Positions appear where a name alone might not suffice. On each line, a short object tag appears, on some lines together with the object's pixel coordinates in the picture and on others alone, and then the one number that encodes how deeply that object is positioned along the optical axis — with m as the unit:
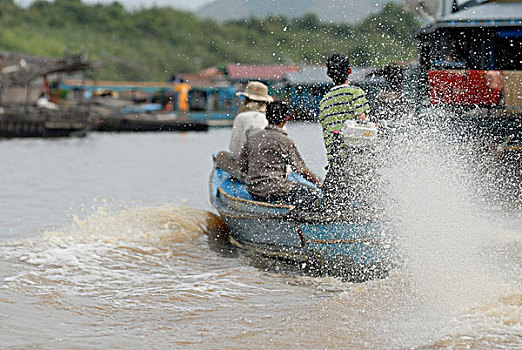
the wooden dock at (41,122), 56.50
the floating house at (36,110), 56.66
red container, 21.25
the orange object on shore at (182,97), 76.06
